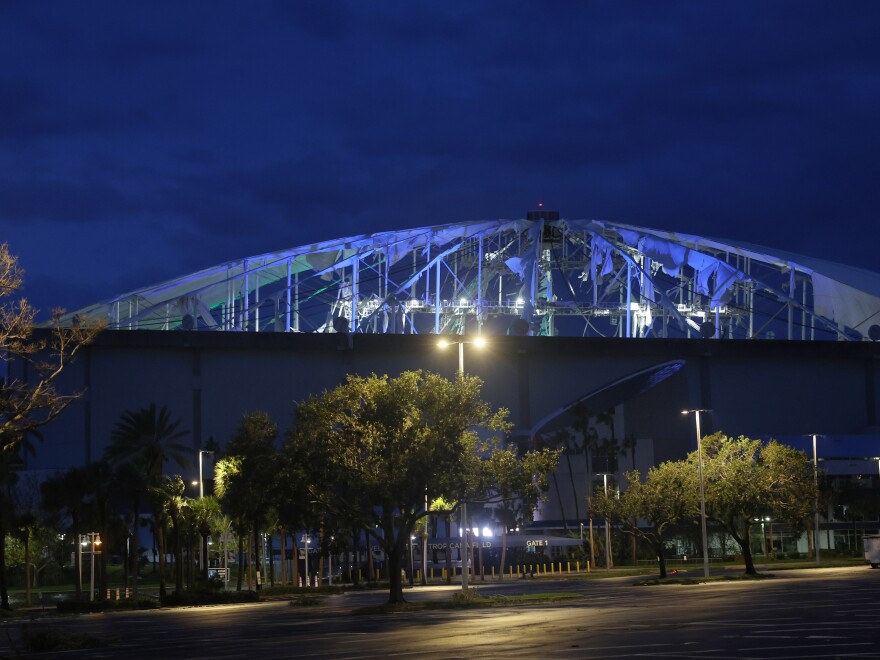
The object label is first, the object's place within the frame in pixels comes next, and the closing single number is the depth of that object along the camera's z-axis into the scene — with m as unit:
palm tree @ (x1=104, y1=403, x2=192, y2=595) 108.19
